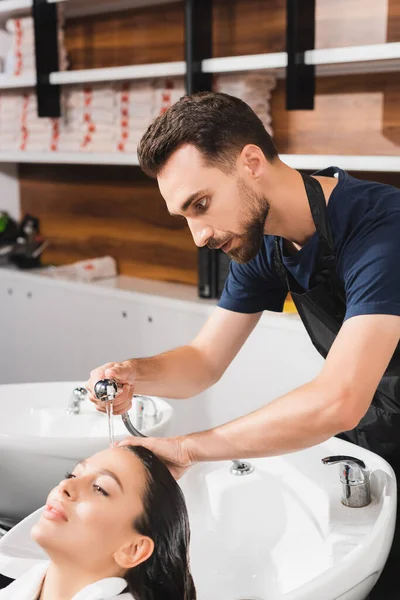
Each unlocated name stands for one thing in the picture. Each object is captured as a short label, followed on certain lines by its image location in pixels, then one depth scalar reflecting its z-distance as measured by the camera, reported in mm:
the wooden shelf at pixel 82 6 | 3086
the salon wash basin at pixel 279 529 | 1201
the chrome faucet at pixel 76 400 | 1827
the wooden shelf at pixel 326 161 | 2301
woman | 1124
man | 1229
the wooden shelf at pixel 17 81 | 3182
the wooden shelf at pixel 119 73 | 2736
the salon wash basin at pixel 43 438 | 1521
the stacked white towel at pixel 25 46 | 3170
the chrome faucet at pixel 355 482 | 1312
